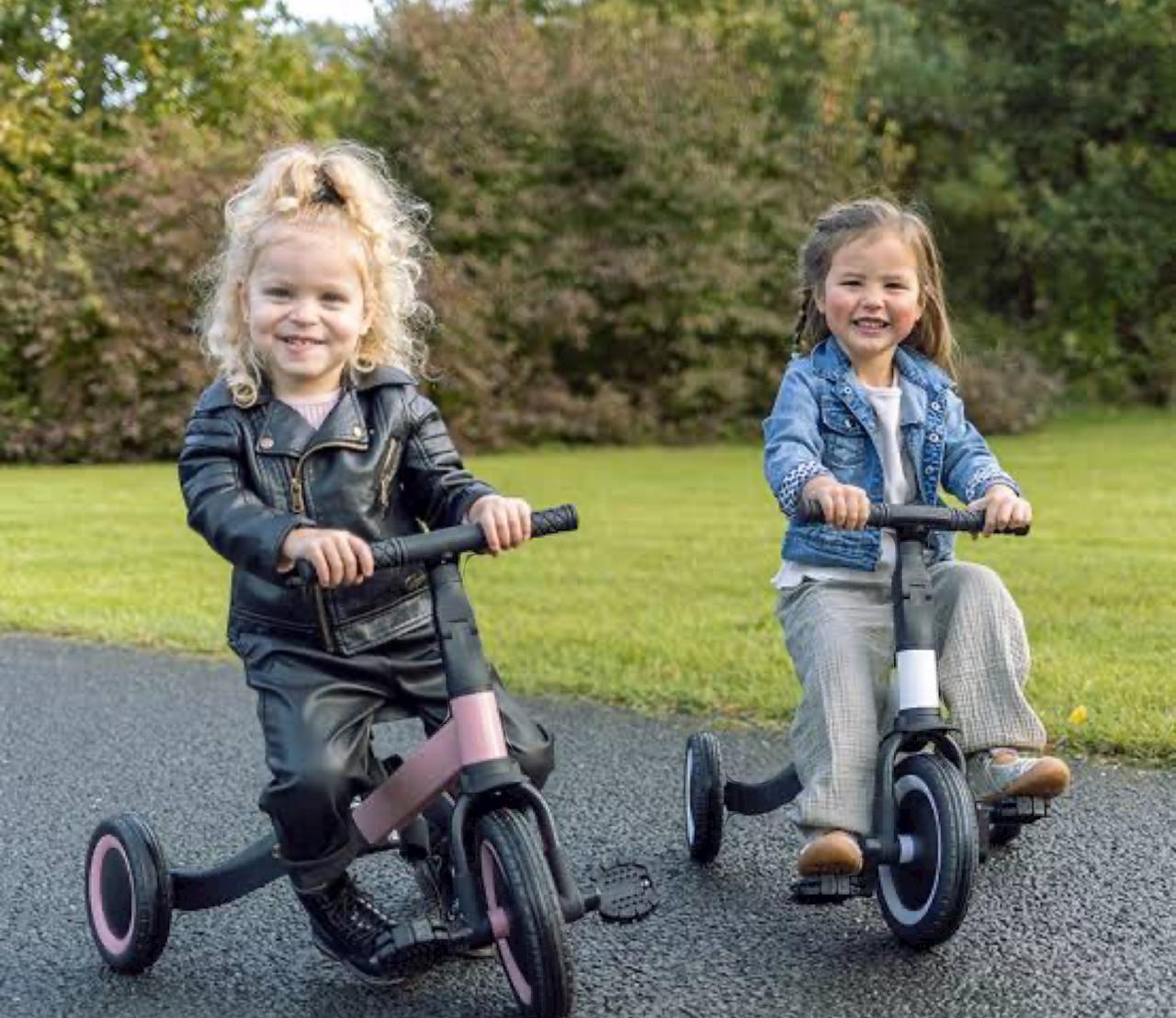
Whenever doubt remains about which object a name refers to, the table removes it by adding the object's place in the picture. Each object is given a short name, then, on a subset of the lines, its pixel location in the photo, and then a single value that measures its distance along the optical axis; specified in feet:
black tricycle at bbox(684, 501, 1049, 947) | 9.89
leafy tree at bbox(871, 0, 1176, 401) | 80.59
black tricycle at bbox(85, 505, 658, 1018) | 8.70
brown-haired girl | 11.06
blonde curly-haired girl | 9.59
